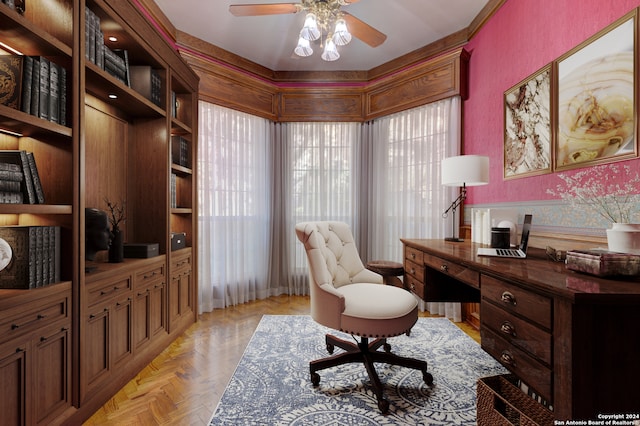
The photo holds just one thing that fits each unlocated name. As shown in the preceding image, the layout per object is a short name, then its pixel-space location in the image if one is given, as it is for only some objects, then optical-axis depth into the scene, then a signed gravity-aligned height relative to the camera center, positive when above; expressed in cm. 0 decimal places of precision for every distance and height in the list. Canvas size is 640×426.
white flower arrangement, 154 +13
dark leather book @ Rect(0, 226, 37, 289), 139 -22
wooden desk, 93 -41
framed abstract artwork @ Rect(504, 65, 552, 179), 211 +66
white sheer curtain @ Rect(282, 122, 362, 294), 411 +54
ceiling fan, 215 +147
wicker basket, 134 -89
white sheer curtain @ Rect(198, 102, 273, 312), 344 +7
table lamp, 238 +34
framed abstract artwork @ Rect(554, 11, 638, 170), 155 +64
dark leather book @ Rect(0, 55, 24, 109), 139 +59
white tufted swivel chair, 179 -56
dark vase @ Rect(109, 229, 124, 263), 213 -25
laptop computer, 166 -22
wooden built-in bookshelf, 136 +0
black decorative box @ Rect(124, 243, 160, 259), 234 -30
